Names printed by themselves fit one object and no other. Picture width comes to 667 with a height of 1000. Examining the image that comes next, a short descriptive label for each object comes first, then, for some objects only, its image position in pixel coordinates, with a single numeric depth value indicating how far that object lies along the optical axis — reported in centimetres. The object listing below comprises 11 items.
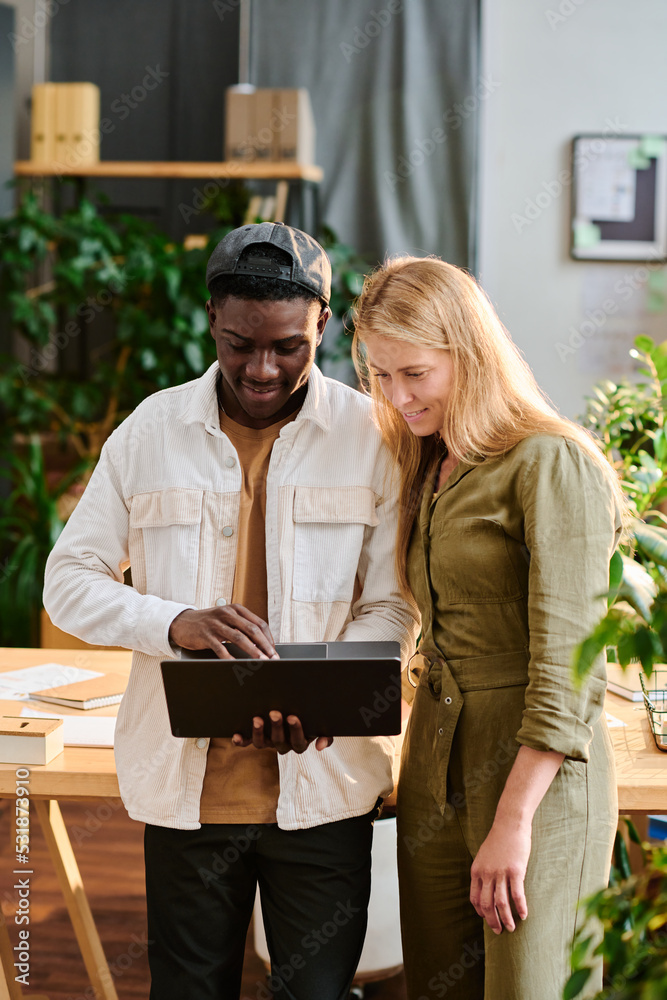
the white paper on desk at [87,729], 505
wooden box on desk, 495
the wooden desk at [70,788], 493
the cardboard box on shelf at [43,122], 723
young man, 463
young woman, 424
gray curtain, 708
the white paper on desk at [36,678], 529
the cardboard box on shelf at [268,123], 703
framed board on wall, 722
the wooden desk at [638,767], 488
